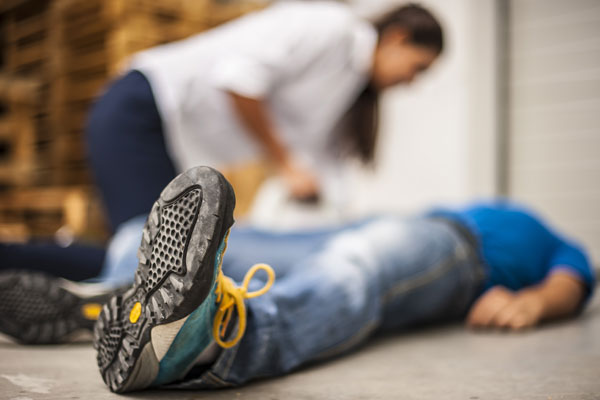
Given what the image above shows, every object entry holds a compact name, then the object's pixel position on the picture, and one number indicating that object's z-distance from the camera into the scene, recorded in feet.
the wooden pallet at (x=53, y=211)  8.84
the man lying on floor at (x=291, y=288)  2.36
